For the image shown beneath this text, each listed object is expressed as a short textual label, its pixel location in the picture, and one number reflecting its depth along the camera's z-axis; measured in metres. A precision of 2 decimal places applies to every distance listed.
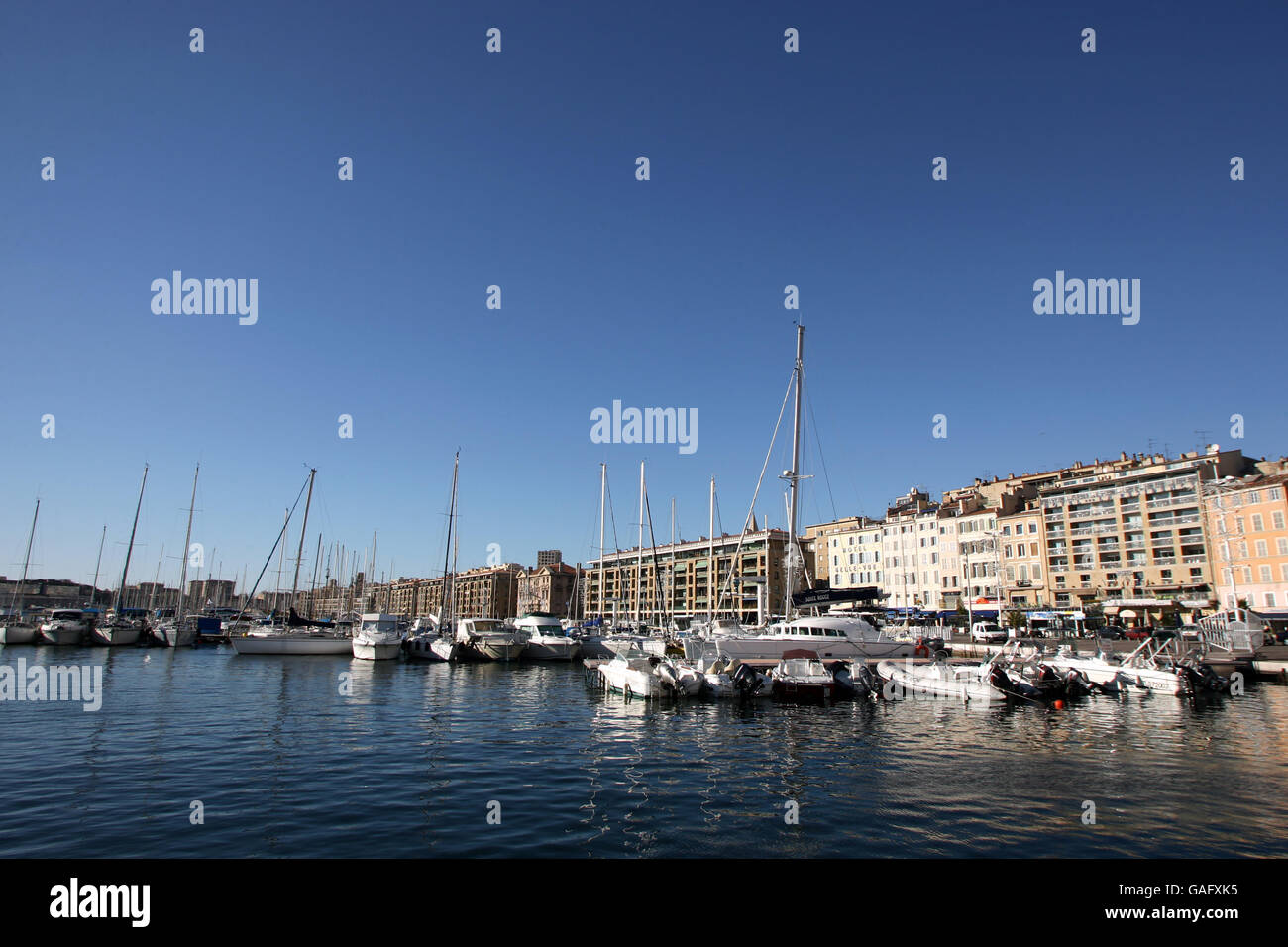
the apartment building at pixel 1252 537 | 69.00
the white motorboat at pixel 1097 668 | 37.31
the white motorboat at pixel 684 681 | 33.97
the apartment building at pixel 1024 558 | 95.31
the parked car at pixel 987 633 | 66.12
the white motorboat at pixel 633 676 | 33.84
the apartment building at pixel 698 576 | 139.12
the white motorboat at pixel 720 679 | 33.81
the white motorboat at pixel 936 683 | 33.75
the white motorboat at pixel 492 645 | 59.91
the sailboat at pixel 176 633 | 73.50
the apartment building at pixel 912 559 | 104.88
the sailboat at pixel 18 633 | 71.06
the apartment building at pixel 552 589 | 187.50
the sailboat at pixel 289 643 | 62.28
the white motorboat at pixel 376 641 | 57.59
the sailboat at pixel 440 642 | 59.69
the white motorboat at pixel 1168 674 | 35.72
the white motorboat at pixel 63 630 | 71.38
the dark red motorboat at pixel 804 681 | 34.09
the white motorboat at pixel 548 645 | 61.03
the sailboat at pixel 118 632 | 72.44
